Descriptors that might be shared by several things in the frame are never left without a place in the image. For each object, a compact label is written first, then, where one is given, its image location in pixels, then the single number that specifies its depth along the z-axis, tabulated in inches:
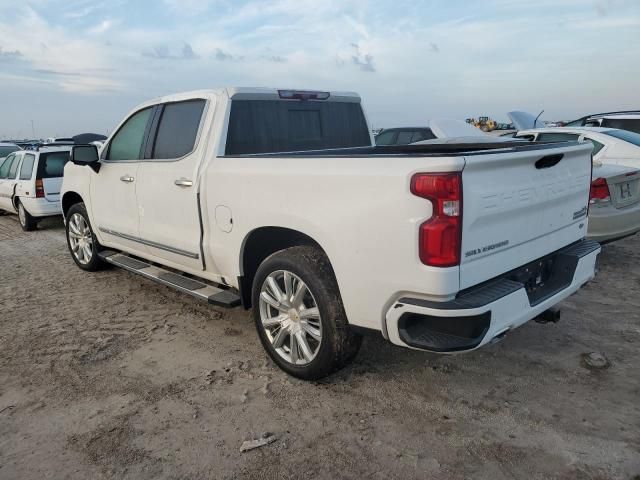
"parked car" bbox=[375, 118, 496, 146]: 325.8
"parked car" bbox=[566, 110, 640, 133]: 399.2
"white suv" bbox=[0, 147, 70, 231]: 366.0
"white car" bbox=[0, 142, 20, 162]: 620.5
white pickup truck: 102.5
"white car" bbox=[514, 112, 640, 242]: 222.5
